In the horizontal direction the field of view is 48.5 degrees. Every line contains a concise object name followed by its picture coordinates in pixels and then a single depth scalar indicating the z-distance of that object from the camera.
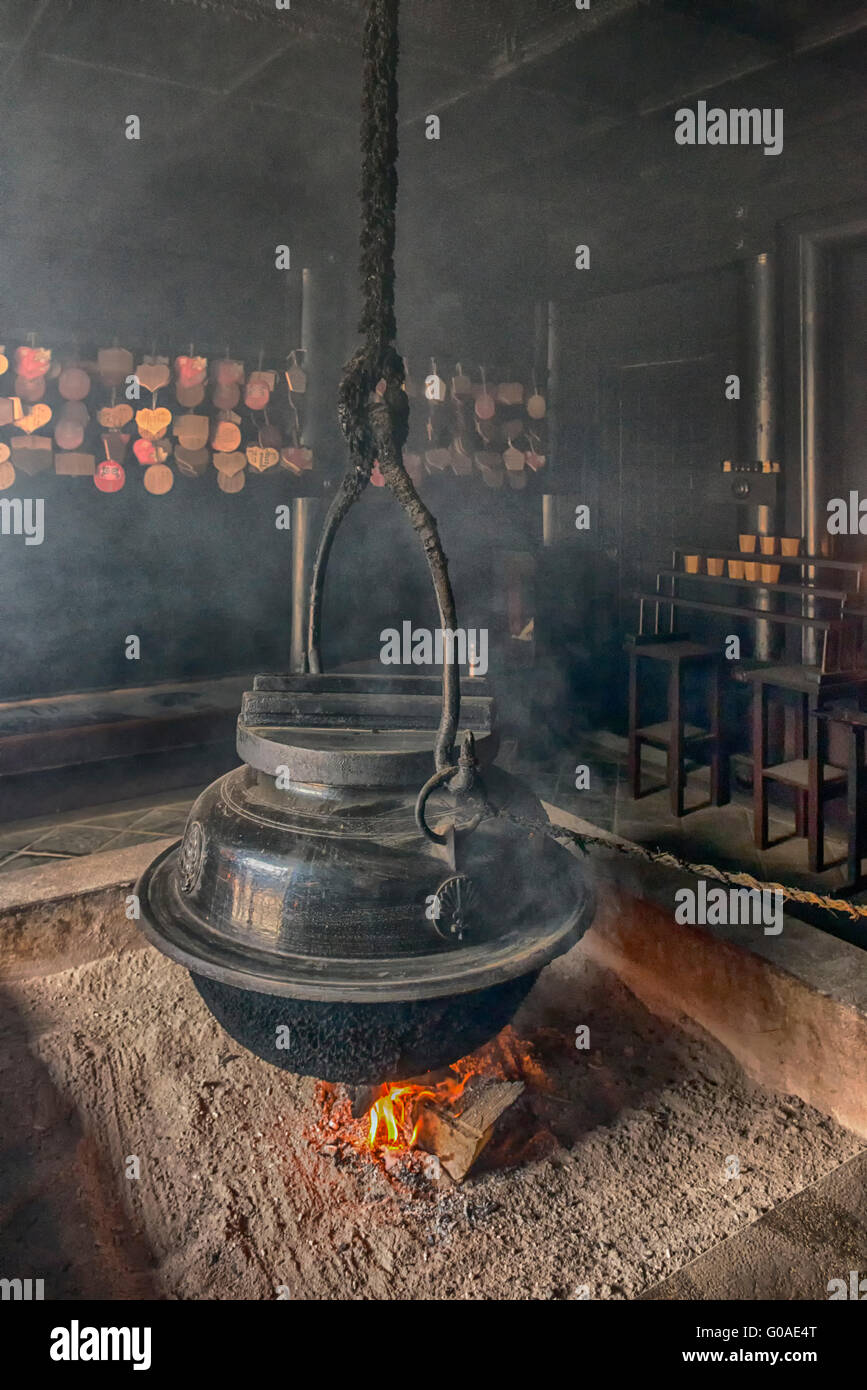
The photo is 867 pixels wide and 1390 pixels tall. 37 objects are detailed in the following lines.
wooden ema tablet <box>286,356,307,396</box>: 8.05
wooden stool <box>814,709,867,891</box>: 4.67
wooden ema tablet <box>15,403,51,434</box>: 6.90
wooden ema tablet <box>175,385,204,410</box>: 7.54
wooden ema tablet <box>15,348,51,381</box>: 6.89
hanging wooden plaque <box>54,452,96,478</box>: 7.08
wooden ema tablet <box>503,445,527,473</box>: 8.91
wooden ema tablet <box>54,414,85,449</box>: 7.06
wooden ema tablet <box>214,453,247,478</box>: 7.79
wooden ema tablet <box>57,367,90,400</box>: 7.06
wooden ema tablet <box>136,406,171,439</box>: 7.43
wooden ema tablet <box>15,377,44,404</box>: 6.89
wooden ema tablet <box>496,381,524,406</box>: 8.88
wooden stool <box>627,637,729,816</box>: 5.89
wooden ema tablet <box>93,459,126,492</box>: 7.27
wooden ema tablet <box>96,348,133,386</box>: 7.21
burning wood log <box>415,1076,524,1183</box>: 2.74
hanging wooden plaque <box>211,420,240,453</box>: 7.75
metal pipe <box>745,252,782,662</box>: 6.39
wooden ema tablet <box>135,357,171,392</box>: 7.37
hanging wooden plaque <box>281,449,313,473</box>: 8.07
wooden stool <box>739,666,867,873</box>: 4.94
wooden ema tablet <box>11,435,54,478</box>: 6.92
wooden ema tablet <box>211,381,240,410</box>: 7.75
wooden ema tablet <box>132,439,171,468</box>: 7.43
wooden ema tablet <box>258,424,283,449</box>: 8.02
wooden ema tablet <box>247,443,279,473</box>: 7.98
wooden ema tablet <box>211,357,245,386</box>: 7.74
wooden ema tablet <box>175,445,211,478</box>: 7.62
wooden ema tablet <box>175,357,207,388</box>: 7.50
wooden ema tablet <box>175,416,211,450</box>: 7.56
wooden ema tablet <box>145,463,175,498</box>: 7.49
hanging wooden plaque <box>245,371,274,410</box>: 7.89
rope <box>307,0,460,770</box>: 2.12
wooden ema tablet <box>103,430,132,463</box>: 7.27
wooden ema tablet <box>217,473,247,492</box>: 7.81
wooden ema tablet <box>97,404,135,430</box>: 7.26
